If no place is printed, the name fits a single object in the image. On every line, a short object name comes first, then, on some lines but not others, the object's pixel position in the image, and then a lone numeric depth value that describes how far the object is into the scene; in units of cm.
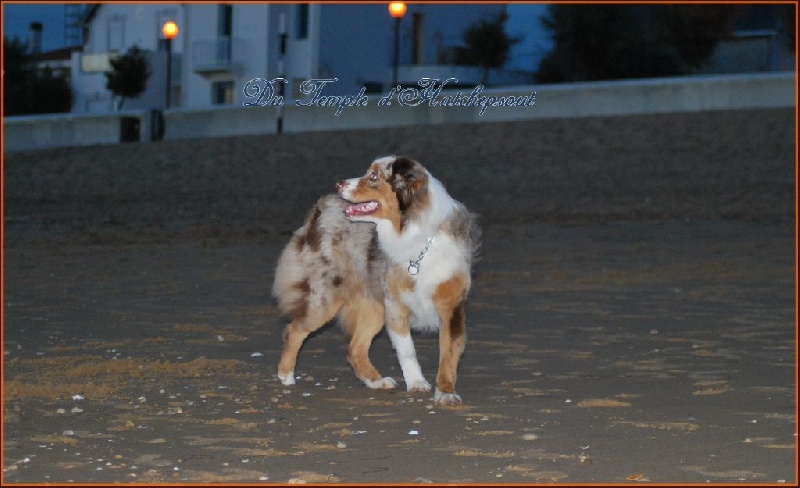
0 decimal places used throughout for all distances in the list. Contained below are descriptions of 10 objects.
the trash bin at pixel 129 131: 3644
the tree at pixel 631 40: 4816
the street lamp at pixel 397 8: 3070
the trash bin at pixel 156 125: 3591
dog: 923
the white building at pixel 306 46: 4966
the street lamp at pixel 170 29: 3509
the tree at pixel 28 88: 5762
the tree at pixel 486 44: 5197
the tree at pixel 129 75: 5422
